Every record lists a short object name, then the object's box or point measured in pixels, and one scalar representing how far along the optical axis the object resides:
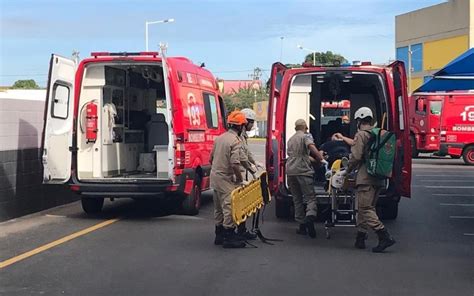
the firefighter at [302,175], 9.21
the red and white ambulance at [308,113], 9.77
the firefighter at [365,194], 8.13
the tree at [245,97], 79.75
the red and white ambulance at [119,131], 10.24
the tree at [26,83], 52.49
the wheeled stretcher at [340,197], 8.96
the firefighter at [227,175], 8.42
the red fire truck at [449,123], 24.92
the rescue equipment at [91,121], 10.80
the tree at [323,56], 71.06
